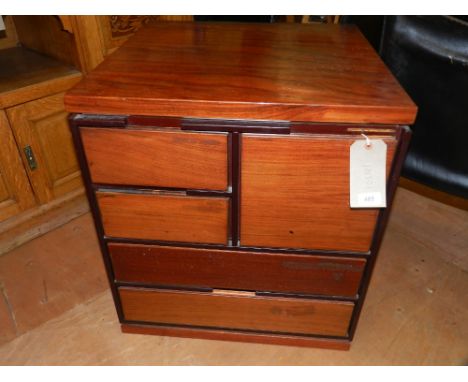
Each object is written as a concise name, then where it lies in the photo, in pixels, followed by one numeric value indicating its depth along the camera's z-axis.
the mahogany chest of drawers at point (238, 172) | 0.66
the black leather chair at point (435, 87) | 0.88
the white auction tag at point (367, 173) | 0.66
